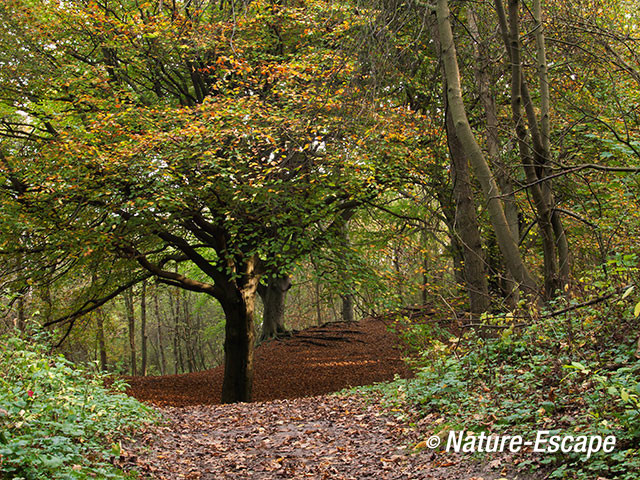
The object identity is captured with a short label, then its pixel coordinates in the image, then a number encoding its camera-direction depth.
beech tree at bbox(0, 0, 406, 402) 9.18
